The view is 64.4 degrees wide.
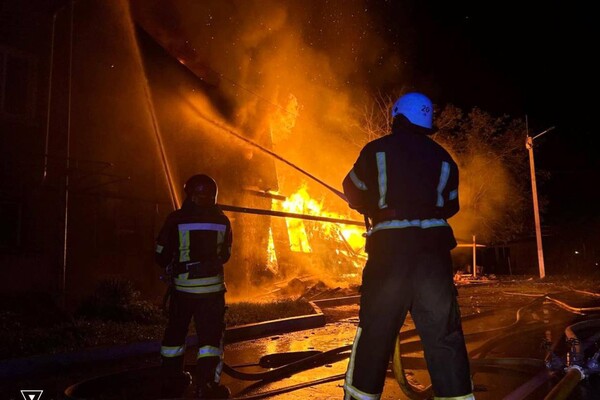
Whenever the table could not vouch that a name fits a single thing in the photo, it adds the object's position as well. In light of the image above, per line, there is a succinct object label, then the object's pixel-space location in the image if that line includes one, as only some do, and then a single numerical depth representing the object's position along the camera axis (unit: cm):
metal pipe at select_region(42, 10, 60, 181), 923
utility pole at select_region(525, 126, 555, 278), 2156
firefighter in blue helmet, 259
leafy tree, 2594
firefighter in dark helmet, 395
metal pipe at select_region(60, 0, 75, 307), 838
